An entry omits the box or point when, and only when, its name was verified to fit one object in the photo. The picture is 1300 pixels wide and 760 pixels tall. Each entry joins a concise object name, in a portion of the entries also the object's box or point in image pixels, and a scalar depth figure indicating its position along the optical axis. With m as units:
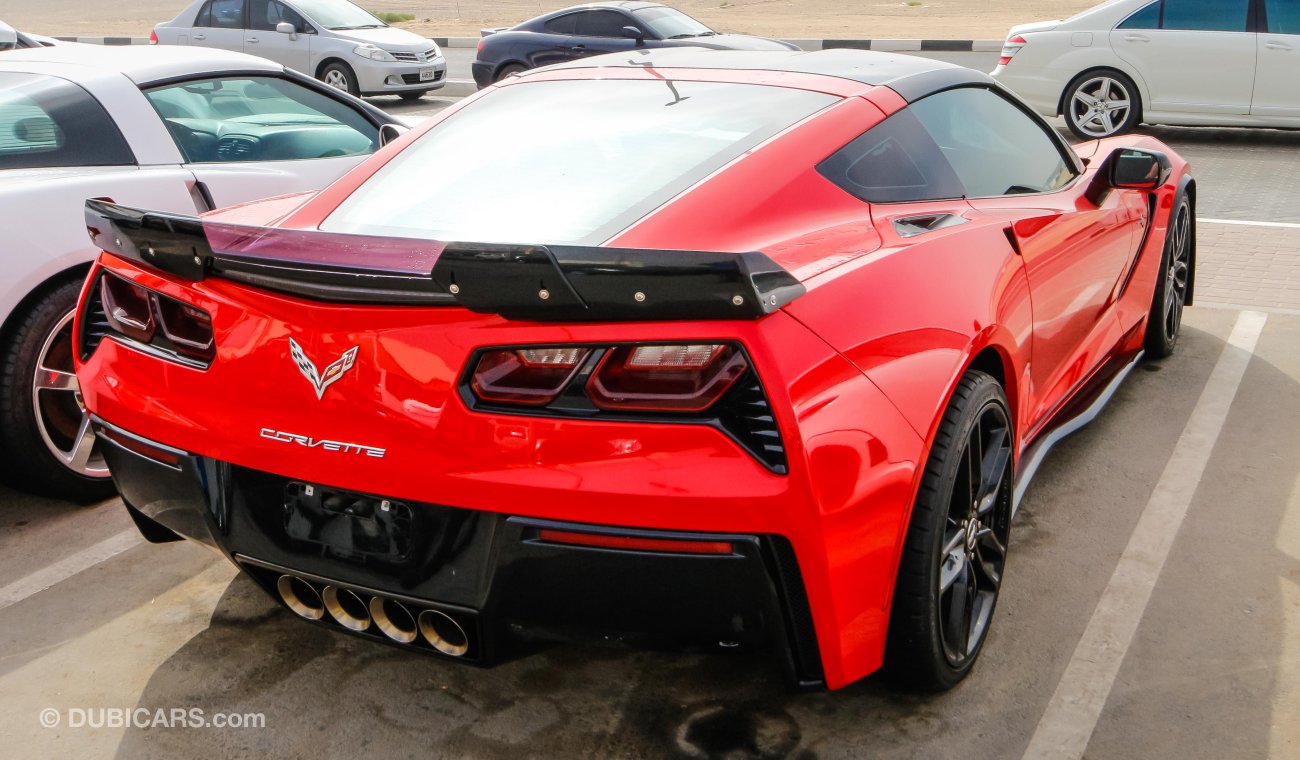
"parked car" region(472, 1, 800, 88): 13.95
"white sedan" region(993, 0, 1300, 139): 10.46
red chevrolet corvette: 2.26
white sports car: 3.91
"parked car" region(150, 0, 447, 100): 15.23
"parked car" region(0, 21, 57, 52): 8.89
